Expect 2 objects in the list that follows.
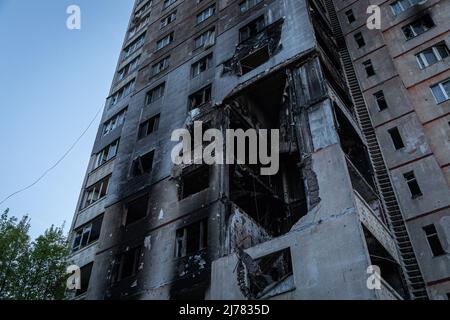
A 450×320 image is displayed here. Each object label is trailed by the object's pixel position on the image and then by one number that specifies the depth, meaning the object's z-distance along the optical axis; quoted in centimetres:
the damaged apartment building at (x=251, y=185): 1389
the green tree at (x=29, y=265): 1769
